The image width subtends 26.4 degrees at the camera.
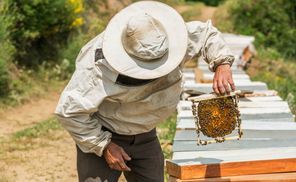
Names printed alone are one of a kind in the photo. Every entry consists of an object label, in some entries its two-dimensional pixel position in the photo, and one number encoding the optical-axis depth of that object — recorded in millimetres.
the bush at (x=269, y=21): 17406
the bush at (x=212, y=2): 23906
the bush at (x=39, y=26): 10938
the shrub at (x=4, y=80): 9912
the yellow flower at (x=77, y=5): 12409
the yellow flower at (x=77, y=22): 12697
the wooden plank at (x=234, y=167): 4242
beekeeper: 3666
